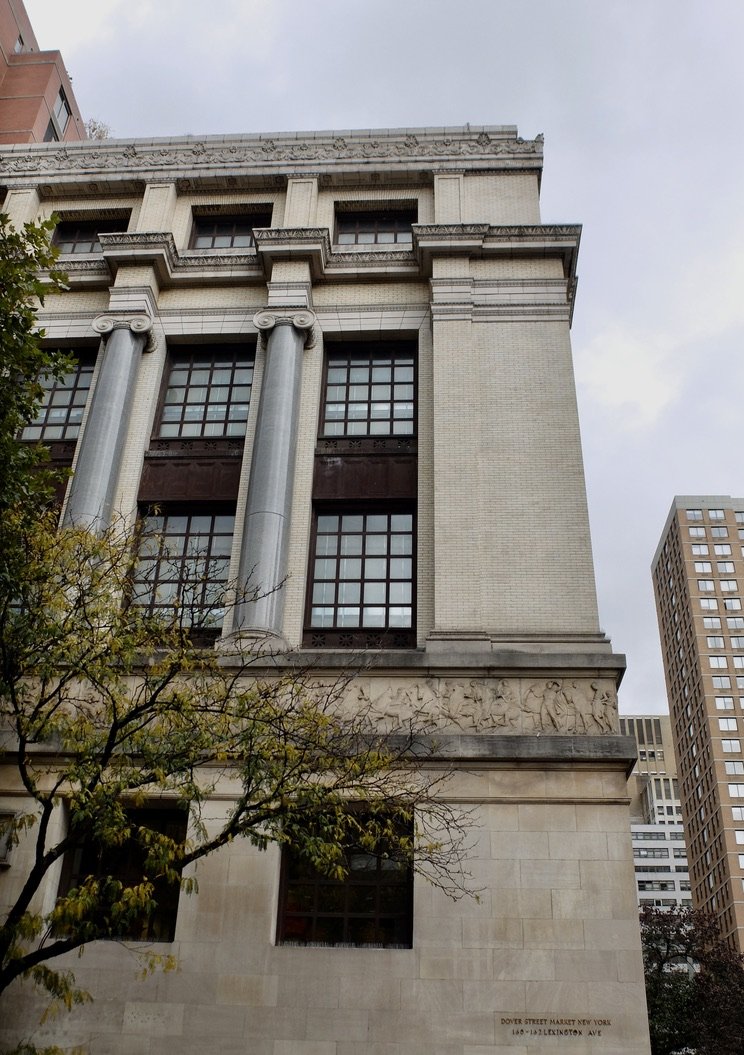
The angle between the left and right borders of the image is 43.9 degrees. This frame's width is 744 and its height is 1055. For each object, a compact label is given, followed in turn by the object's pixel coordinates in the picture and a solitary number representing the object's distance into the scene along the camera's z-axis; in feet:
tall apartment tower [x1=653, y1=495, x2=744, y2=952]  342.64
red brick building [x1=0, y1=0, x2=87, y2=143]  131.03
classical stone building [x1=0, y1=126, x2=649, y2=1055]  44.39
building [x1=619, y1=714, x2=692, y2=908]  473.67
